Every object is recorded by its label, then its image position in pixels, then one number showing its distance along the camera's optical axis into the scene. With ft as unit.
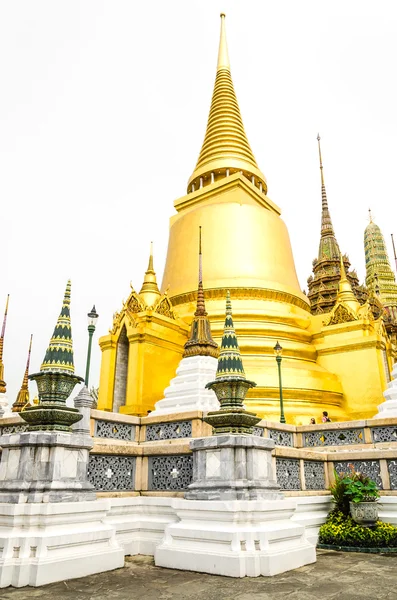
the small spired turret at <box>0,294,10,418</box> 46.07
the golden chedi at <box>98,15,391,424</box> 50.06
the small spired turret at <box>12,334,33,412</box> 67.87
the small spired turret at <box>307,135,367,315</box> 103.50
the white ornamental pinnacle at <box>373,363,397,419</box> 32.71
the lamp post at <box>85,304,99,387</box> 38.70
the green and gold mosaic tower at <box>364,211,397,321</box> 120.82
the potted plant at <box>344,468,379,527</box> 24.04
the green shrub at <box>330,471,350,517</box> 25.73
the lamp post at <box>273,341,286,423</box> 42.62
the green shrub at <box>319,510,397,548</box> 23.07
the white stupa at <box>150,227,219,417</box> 31.19
